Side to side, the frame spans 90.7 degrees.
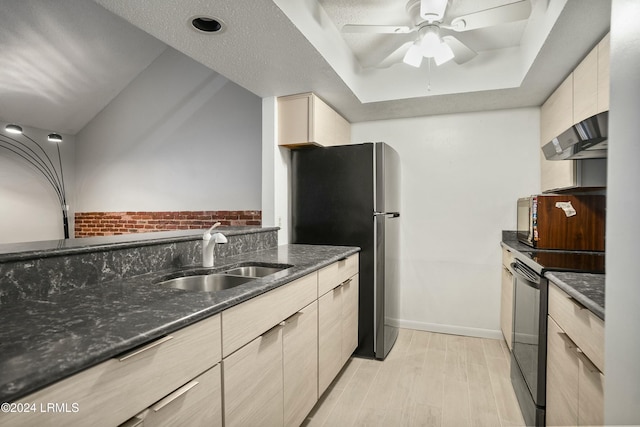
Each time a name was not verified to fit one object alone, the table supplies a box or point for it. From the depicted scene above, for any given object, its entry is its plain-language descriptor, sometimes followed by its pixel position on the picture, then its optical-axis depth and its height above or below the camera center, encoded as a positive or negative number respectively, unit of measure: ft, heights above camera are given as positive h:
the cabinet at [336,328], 6.00 -2.63
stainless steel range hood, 4.32 +0.98
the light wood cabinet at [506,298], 8.07 -2.51
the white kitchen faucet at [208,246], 5.40 -0.66
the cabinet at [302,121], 8.35 +2.32
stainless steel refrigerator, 8.12 -0.17
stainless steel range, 5.09 -2.04
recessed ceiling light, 5.17 +3.07
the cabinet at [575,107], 5.43 +2.05
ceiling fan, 5.38 +3.48
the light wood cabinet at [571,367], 3.36 -2.00
